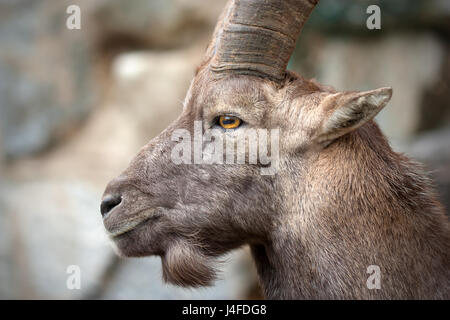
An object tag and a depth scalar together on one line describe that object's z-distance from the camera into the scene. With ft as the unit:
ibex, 13.55
